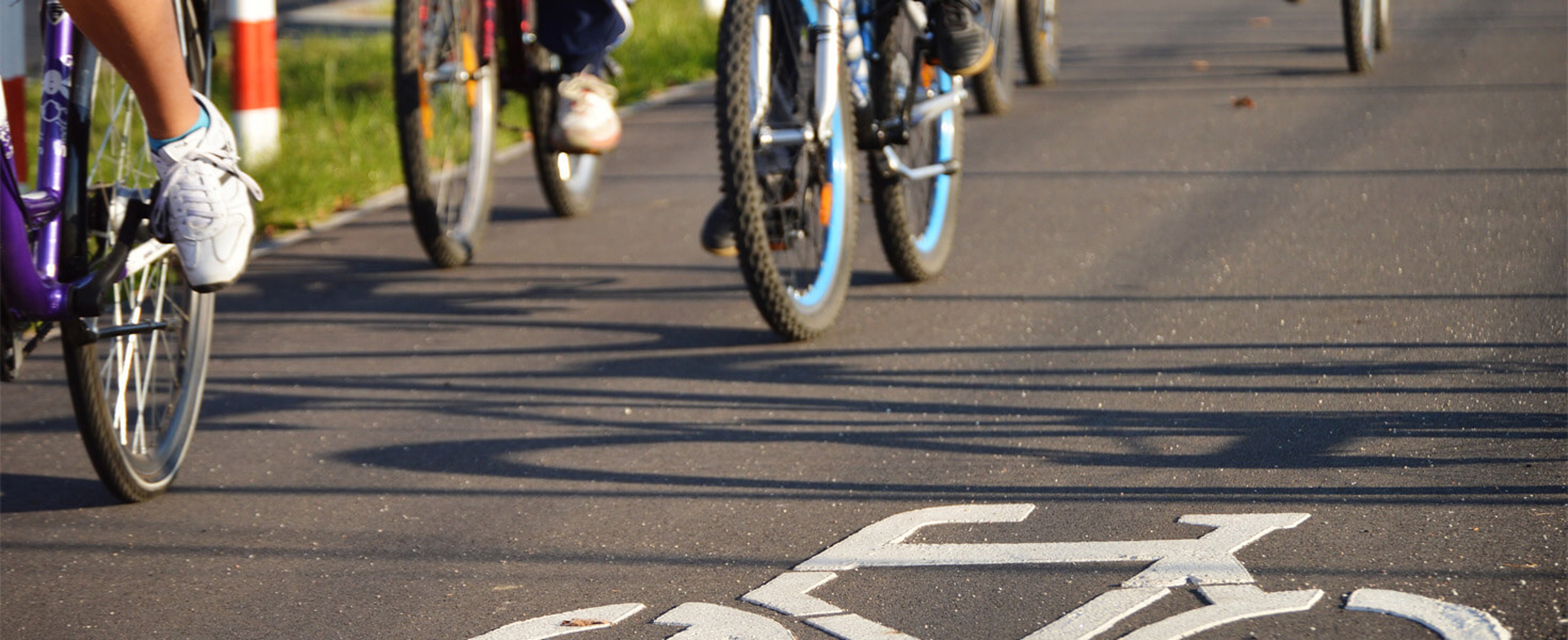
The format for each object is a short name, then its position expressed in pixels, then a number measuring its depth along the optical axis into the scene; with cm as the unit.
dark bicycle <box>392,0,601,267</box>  1109
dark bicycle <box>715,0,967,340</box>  890
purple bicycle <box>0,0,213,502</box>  675
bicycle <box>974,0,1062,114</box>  1681
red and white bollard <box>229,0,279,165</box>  1455
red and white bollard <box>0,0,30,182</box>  778
